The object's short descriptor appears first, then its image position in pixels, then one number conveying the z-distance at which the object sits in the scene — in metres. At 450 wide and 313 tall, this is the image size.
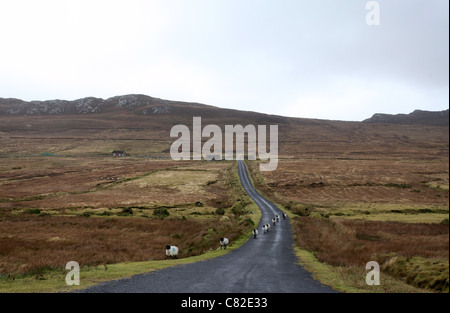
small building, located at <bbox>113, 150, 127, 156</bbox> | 190.12
